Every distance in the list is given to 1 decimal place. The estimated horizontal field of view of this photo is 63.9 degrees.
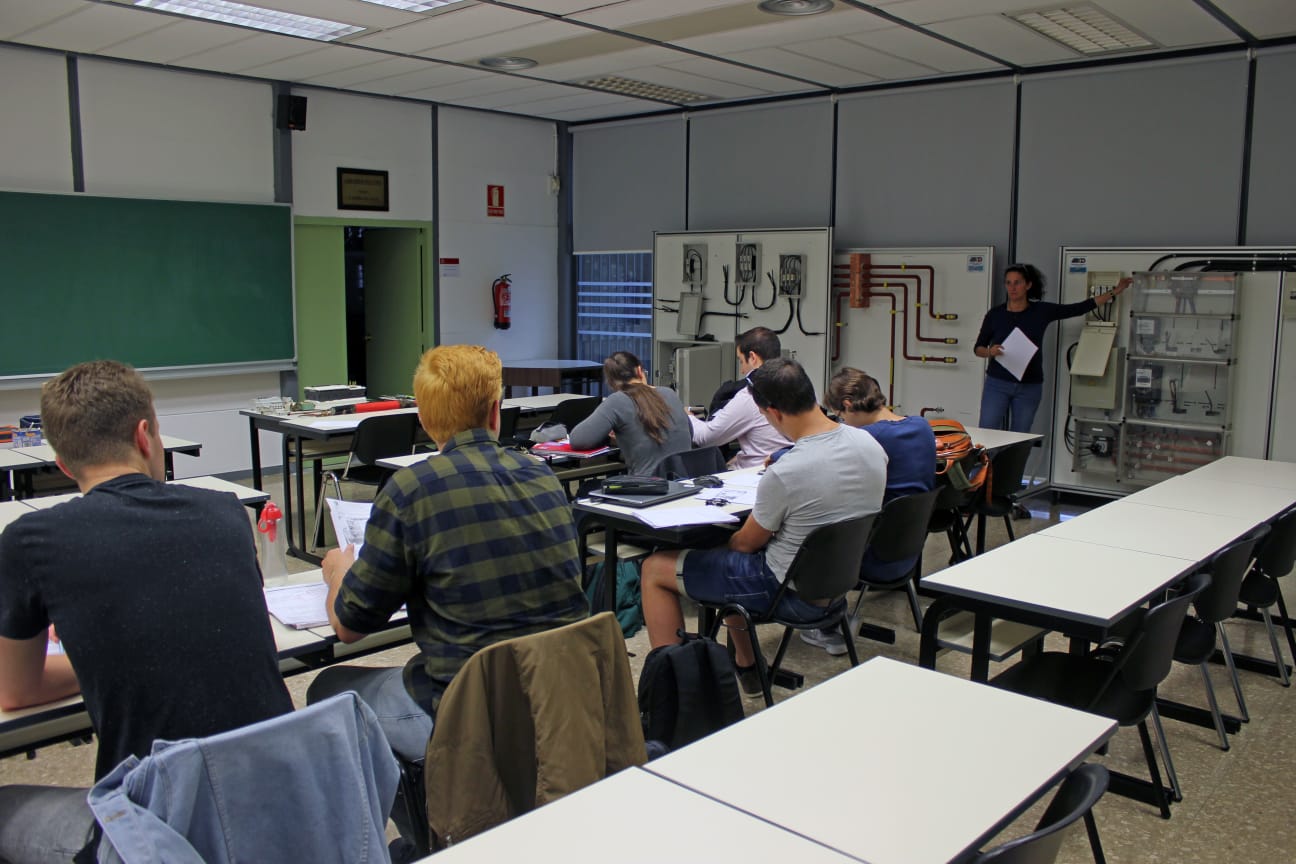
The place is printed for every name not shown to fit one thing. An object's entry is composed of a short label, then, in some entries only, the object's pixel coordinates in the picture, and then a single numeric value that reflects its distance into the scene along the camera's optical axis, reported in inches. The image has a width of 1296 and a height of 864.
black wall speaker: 291.9
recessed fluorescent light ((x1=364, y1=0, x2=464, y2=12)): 210.2
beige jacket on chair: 72.0
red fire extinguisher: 358.9
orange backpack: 181.0
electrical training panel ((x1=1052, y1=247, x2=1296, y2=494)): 233.9
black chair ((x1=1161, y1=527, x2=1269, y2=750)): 121.5
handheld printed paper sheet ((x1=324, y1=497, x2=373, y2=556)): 102.8
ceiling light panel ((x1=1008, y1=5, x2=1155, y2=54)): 216.8
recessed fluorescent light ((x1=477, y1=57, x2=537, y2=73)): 266.8
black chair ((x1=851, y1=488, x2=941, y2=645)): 144.9
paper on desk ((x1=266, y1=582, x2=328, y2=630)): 92.7
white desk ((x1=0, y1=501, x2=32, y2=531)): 130.6
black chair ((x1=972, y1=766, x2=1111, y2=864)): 54.6
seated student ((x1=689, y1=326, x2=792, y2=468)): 184.9
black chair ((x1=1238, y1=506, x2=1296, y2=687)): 141.5
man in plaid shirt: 79.8
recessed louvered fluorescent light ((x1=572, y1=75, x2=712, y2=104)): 297.3
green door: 344.2
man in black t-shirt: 64.7
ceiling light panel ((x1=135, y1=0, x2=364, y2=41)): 217.8
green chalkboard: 252.5
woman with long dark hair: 175.8
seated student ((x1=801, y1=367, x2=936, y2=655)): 151.7
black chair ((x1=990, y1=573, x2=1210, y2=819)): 101.9
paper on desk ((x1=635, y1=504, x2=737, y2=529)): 135.3
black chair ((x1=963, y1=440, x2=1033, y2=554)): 200.8
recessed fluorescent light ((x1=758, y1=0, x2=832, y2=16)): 207.9
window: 360.5
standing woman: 259.3
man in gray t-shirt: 128.9
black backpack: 84.9
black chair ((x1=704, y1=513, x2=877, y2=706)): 127.8
